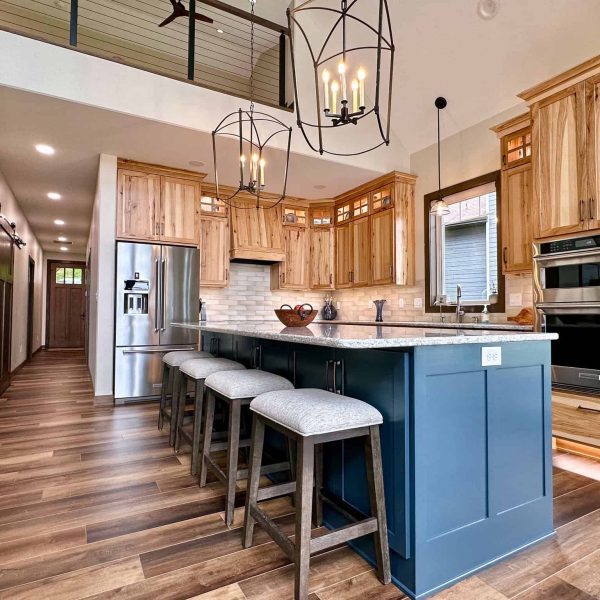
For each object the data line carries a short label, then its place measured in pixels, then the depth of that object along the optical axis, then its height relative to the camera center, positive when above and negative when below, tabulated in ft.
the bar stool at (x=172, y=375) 10.26 -1.92
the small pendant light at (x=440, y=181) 13.04 +4.90
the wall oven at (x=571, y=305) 9.29 +0.03
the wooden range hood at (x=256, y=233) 18.61 +3.42
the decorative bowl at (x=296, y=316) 7.89 -0.19
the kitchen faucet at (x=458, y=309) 14.22 -0.09
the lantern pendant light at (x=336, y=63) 14.43 +9.07
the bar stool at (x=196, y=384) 8.27 -1.70
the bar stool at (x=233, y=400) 6.42 -1.57
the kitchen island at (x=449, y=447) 4.95 -1.87
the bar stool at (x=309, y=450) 4.58 -1.75
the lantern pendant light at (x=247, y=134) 13.48 +5.83
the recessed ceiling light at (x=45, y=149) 14.19 +5.54
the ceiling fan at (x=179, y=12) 14.10 +10.28
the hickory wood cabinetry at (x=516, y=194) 11.99 +3.38
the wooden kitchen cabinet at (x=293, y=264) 19.90 +2.05
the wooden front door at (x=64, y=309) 38.17 -0.28
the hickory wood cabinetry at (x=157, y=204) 15.26 +3.96
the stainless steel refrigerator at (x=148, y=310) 14.93 -0.15
